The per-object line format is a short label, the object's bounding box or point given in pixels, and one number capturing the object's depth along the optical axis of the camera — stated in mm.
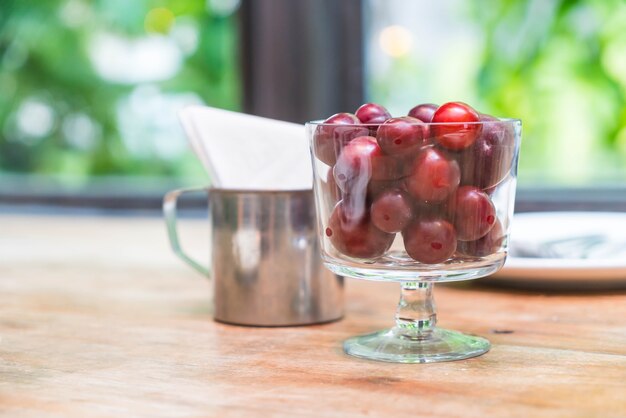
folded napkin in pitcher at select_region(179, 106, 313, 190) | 808
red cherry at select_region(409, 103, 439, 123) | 705
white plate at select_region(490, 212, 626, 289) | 865
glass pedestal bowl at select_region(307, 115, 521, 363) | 683
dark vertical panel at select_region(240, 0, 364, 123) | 1589
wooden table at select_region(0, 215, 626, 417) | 639
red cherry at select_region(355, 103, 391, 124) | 706
